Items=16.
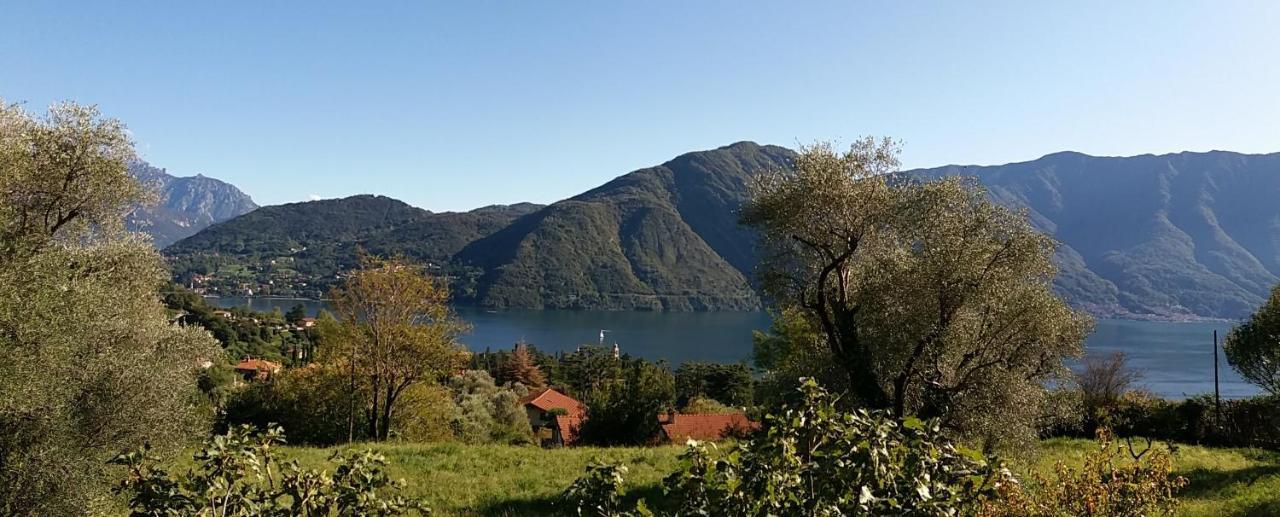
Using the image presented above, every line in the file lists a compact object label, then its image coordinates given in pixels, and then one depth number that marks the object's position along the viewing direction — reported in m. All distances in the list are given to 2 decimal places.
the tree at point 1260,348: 22.94
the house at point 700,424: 31.56
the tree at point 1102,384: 28.44
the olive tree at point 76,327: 11.12
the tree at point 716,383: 84.56
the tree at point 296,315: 157.00
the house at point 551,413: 51.93
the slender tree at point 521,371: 95.19
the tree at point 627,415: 26.16
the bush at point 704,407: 50.12
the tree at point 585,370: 101.44
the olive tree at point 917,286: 14.68
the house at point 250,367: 82.23
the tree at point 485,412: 37.34
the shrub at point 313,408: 27.14
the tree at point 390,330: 25.16
